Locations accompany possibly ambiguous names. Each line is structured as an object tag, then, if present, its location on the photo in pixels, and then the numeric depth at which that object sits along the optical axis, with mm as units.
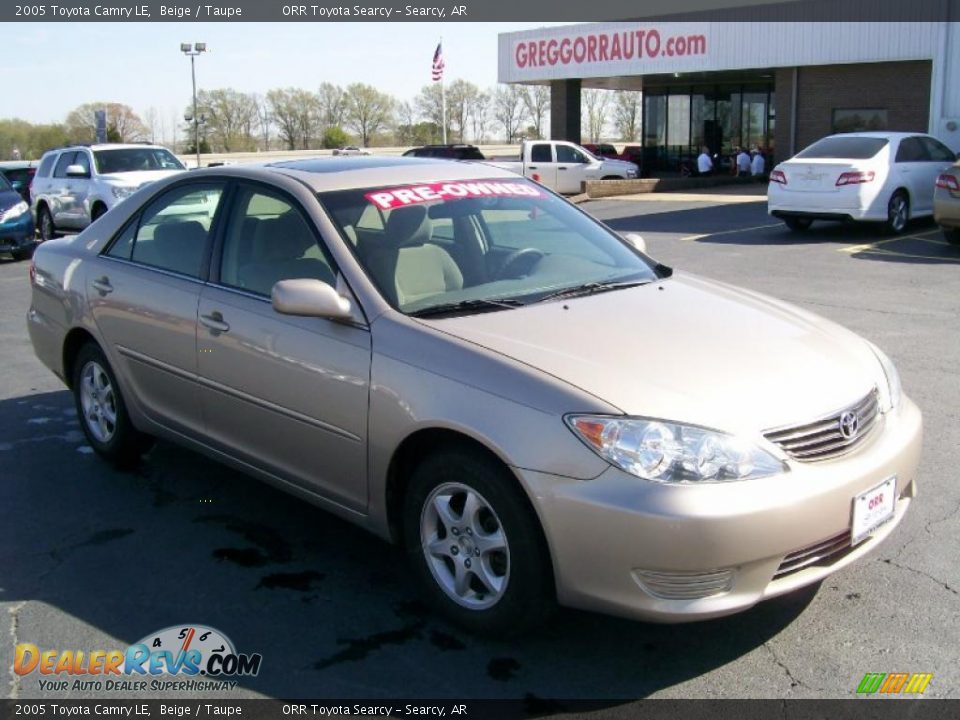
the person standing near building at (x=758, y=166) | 31623
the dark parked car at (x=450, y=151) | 29953
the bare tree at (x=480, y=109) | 89688
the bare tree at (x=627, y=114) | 79338
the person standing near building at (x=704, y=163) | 32469
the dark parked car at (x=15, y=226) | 16672
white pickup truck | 26688
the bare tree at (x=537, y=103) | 88938
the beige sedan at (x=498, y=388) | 3209
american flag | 37594
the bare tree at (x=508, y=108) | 89925
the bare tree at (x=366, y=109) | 91250
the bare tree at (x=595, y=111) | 79350
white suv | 17203
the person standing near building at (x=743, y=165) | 32469
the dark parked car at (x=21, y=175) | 24719
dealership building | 26453
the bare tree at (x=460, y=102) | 88438
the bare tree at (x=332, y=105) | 89125
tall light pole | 46178
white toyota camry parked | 15227
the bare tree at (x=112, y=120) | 71062
